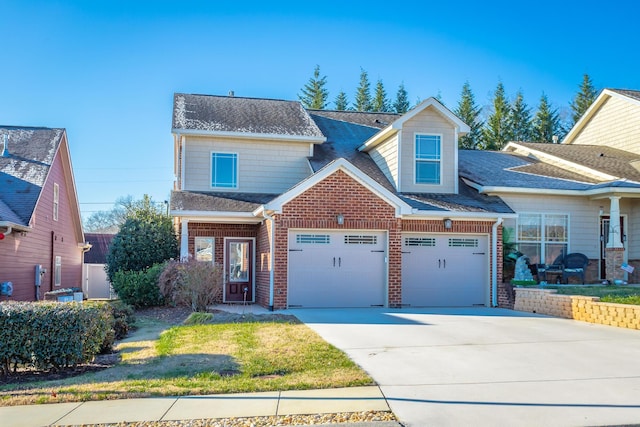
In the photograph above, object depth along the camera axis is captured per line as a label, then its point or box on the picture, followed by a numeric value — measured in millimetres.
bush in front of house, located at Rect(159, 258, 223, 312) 15500
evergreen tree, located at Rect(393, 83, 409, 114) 49031
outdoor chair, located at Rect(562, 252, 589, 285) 18312
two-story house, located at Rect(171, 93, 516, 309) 16109
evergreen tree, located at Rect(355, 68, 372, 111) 49006
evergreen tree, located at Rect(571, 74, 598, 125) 47750
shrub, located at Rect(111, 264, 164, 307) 17391
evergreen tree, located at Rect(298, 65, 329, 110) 47797
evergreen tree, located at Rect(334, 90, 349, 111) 49812
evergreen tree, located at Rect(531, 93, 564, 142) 45531
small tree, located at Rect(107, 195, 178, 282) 19844
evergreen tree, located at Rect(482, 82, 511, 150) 44125
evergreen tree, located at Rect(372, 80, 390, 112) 48219
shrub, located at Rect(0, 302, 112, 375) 8750
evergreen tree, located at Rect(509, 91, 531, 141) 45375
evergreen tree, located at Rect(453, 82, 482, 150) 44750
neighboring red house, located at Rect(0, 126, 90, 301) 18031
